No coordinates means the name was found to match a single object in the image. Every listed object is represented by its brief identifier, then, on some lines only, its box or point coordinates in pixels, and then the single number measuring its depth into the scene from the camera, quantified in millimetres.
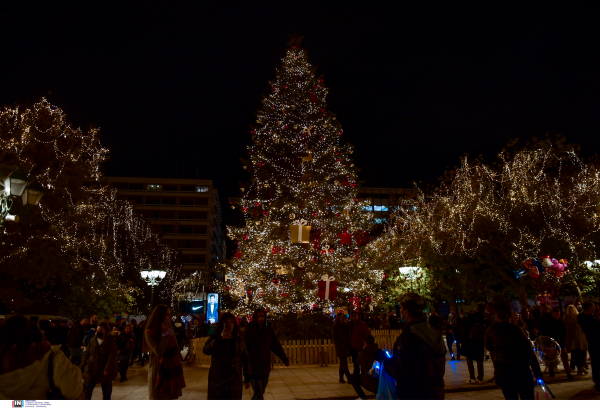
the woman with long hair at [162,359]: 5066
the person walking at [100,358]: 6203
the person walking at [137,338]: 15973
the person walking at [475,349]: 9523
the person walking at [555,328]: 10438
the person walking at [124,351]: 10828
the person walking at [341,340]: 10078
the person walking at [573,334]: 9539
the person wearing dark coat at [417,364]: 4008
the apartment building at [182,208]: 78500
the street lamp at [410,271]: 20188
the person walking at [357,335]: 10283
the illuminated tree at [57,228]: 19375
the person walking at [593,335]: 7703
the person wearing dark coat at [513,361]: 4879
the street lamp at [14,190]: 8898
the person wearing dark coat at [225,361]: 5582
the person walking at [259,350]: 6582
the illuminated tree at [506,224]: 22766
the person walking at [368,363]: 4219
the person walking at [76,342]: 12084
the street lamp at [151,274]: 19552
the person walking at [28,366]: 3029
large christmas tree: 16938
